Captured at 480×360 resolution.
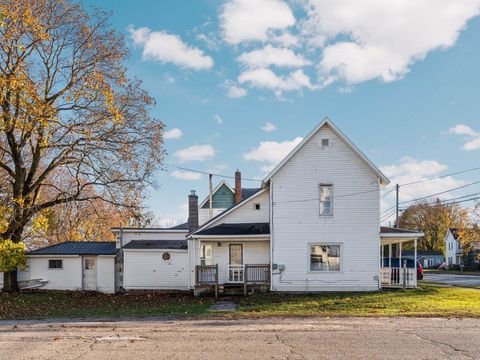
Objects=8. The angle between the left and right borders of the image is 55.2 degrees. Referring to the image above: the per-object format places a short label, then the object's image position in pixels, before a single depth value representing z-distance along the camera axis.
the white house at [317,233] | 22.33
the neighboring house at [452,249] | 68.78
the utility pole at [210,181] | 34.62
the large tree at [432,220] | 74.19
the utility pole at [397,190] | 42.77
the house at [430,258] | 76.50
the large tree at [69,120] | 21.86
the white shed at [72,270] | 26.98
